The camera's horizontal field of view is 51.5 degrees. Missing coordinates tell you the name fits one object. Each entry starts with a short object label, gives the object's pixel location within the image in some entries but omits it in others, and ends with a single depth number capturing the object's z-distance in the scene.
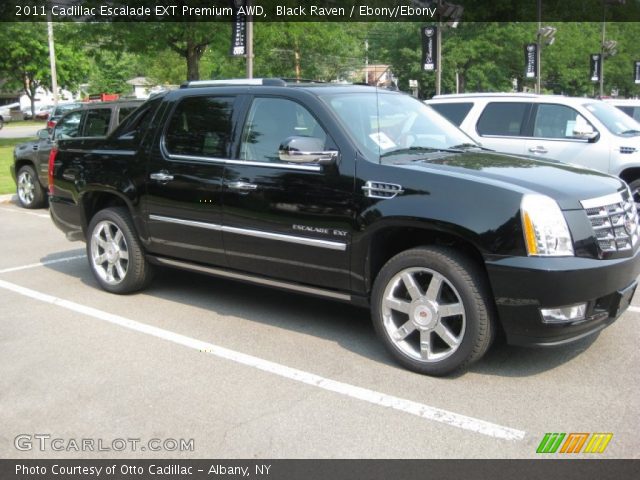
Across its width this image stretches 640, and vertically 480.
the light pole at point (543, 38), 29.67
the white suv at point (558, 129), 8.88
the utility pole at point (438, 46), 19.99
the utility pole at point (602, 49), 35.03
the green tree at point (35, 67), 52.88
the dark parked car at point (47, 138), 10.27
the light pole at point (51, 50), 22.94
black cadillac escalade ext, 3.83
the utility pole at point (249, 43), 13.32
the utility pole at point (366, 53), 43.70
